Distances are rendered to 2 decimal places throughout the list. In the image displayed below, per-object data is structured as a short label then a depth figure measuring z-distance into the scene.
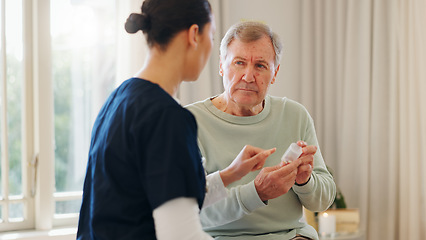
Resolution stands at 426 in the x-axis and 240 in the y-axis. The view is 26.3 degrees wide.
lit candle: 3.15
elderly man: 2.23
